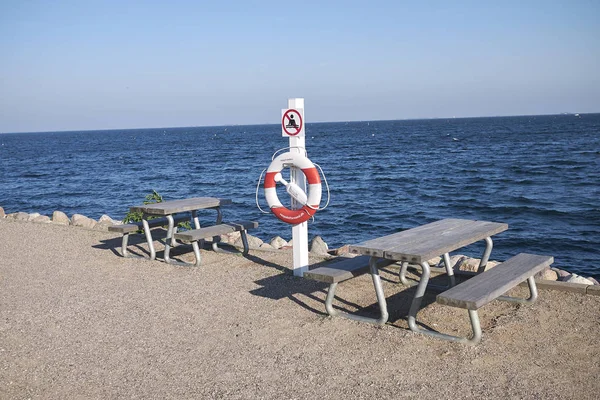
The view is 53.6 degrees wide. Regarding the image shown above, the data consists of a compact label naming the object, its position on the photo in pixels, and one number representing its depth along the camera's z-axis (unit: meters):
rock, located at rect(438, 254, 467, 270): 8.01
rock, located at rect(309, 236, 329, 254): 8.41
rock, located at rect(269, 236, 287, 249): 10.01
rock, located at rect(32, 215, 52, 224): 12.08
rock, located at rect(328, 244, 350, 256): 8.83
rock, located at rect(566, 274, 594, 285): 6.74
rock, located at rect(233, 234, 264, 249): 9.14
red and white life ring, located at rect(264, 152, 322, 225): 5.93
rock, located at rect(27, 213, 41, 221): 12.38
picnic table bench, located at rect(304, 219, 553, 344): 4.15
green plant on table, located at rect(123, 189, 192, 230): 9.54
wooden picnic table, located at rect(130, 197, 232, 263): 6.95
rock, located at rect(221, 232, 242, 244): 9.87
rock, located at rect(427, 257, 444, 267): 8.30
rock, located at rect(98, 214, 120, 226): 11.46
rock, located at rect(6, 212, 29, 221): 12.29
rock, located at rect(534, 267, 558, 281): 6.94
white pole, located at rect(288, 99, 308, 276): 6.09
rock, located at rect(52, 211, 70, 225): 11.82
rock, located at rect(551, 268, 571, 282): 7.19
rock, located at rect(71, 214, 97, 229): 11.09
